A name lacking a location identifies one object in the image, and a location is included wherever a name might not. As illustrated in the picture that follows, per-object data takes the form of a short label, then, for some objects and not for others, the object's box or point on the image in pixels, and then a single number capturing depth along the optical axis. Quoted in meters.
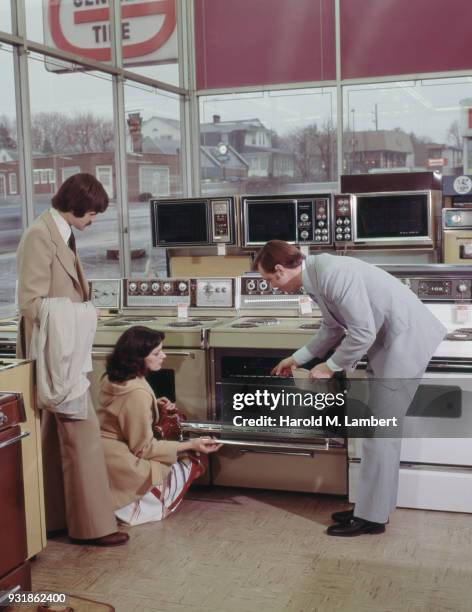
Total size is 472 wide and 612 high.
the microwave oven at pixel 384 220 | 5.52
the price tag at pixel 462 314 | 4.27
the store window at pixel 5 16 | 5.29
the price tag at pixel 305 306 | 4.42
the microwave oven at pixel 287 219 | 5.57
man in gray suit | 3.26
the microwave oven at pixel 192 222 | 5.77
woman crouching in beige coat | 3.67
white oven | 3.68
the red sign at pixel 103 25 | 6.08
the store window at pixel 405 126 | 7.19
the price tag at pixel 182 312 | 4.57
